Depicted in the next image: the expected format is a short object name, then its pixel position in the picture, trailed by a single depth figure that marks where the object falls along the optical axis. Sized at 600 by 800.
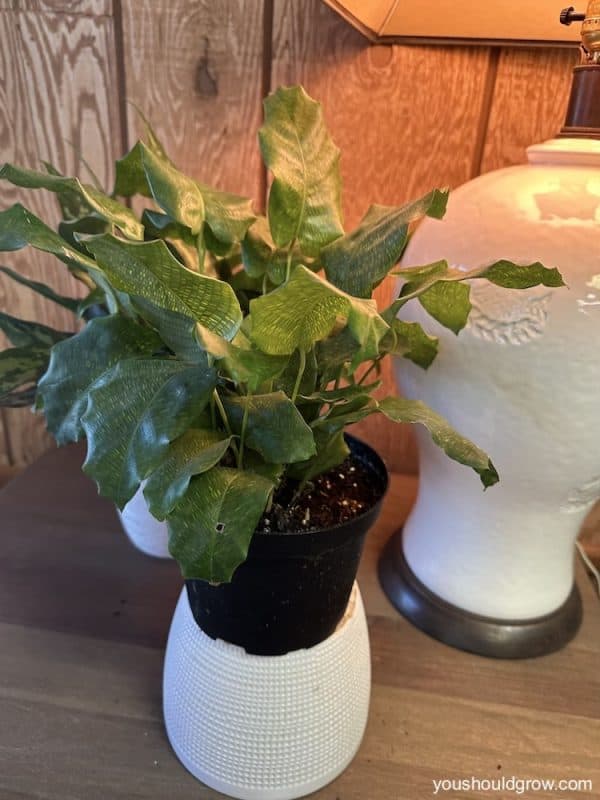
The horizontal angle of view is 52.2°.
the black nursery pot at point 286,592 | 0.45
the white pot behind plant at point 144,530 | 0.75
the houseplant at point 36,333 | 0.59
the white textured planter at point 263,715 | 0.49
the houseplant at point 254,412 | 0.37
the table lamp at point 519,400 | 0.52
